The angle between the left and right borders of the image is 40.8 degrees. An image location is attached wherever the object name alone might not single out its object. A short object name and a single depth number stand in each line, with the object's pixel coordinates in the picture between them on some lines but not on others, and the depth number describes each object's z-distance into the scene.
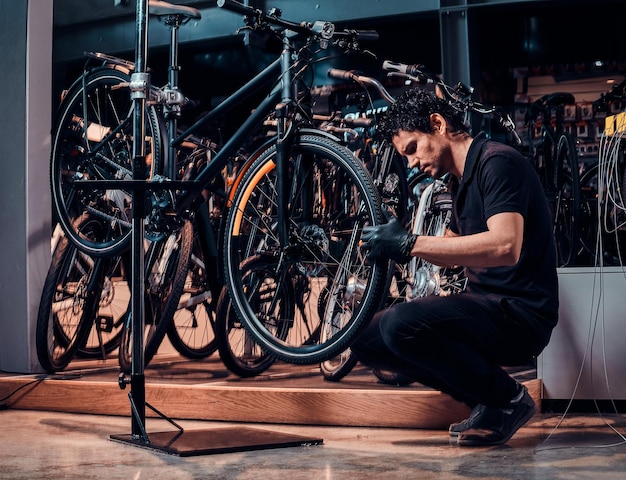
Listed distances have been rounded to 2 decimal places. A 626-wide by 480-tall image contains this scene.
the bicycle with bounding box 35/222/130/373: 4.07
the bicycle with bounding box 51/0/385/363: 2.77
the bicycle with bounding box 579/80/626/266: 4.84
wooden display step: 3.22
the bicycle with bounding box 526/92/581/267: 5.02
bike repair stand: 2.95
